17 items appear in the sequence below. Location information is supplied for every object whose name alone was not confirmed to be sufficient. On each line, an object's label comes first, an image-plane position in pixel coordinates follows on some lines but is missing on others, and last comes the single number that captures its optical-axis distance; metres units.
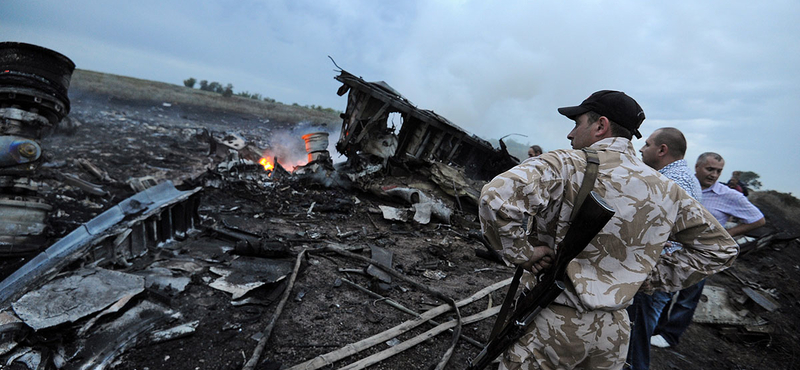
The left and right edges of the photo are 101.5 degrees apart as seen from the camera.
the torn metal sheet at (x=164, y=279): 3.51
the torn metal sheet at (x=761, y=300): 5.02
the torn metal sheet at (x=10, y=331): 2.40
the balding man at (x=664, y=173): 2.72
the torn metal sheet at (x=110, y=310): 2.67
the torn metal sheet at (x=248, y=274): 3.68
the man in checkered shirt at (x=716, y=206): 3.28
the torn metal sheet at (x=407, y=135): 9.21
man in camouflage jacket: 1.46
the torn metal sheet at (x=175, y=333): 2.81
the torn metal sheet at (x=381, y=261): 4.39
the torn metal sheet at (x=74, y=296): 2.59
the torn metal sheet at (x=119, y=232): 2.90
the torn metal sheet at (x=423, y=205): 7.42
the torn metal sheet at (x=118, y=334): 2.49
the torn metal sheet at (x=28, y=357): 2.37
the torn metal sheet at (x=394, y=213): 7.30
